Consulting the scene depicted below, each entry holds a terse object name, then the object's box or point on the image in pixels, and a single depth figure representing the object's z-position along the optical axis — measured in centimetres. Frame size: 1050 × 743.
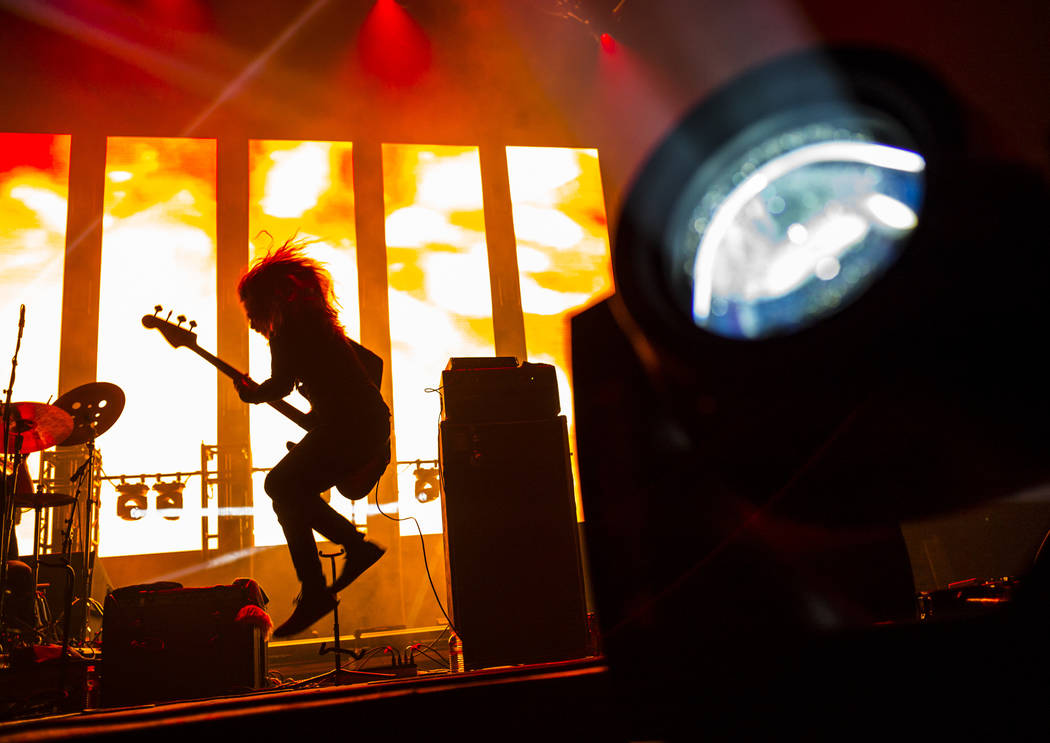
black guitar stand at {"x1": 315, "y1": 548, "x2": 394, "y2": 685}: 235
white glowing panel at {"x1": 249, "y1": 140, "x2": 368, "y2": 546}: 593
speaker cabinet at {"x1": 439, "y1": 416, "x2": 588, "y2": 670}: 225
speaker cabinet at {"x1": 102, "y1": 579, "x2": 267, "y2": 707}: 252
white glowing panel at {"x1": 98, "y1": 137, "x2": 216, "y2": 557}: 542
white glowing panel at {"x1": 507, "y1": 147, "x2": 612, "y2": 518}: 638
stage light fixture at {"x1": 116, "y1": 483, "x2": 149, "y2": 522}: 521
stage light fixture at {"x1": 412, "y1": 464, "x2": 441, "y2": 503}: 562
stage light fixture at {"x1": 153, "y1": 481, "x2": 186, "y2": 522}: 527
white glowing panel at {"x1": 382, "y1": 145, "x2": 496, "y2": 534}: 583
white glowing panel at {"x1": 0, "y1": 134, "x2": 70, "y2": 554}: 553
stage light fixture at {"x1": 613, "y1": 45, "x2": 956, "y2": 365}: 32
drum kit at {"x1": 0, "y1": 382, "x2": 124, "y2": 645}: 296
